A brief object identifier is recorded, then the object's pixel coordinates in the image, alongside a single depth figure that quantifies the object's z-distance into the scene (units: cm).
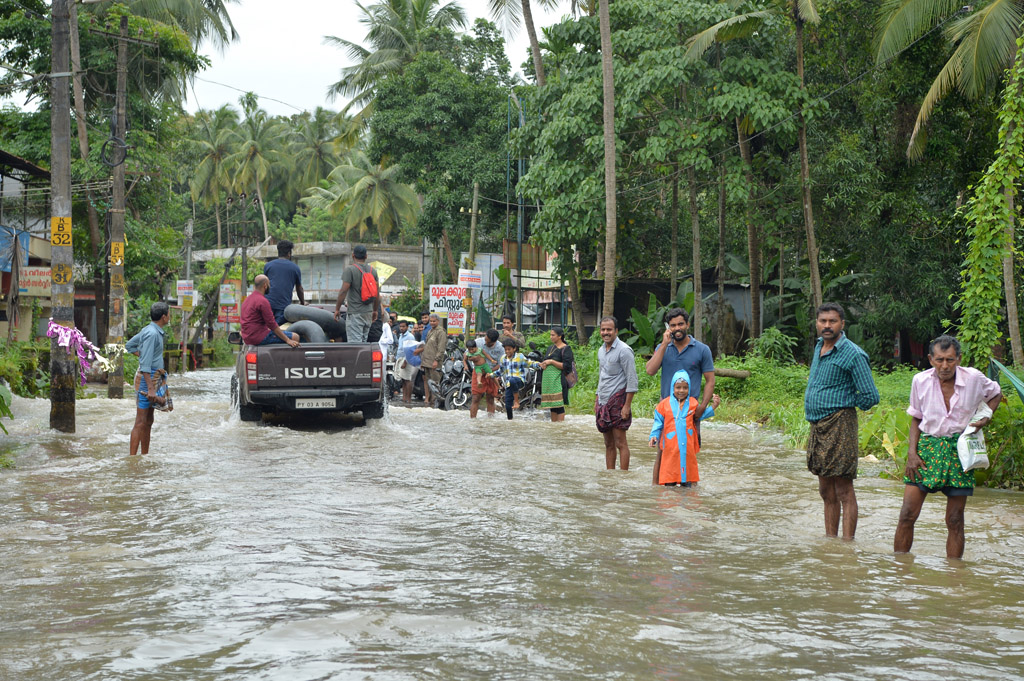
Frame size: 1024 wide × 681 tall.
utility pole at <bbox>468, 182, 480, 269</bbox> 3416
